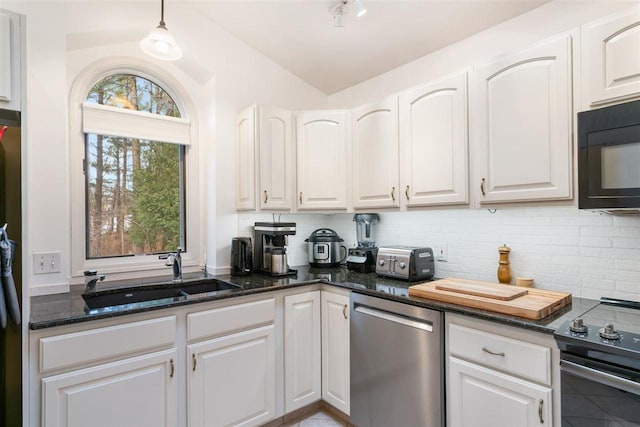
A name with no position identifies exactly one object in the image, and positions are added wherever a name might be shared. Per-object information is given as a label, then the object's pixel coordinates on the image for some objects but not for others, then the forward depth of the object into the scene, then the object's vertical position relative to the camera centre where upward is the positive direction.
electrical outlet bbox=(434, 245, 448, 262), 2.41 -0.27
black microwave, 1.31 +0.22
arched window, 2.31 +0.35
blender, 2.64 -0.26
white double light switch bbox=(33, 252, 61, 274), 1.90 -0.25
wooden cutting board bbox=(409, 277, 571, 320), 1.49 -0.40
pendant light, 1.78 +0.90
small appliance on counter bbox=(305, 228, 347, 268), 2.92 -0.29
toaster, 2.23 -0.32
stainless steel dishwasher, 1.71 -0.80
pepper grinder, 2.04 -0.32
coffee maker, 2.50 -0.24
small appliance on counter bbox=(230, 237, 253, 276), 2.54 -0.30
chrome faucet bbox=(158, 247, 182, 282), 2.33 -0.32
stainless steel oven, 1.13 -0.55
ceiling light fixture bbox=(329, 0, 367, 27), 2.15 +1.29
